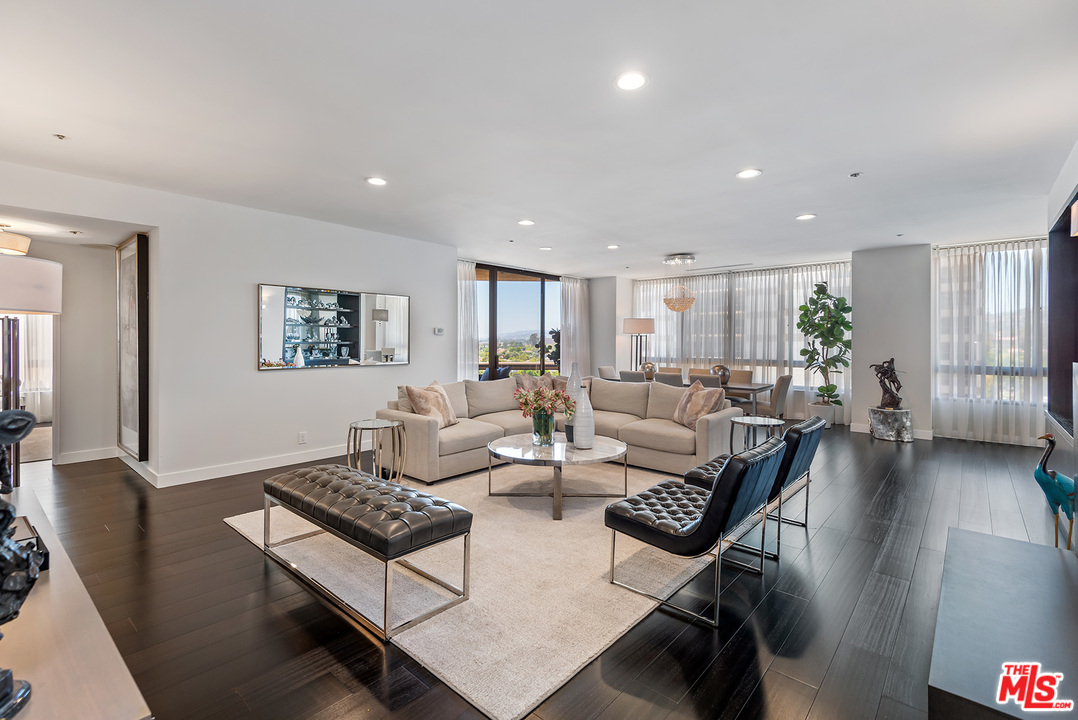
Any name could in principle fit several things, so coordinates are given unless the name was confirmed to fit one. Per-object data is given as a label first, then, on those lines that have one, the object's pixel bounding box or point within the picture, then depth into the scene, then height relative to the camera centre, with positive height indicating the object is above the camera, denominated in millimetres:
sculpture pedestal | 6598 -904
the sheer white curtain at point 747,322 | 8508 +652
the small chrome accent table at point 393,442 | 4137 -736
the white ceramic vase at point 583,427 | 4094 -572
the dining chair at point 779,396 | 6742 -530
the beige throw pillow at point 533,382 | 6043 -303
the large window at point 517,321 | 8609 +660
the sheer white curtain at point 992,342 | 6395 +198
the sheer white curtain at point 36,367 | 7114 -135
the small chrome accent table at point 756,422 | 4316 -577
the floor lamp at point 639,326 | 9156 +566
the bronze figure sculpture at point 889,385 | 6707 -379
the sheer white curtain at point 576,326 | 9991 +638
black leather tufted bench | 2262 -774
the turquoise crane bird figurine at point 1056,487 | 2967 -794
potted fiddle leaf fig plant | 7539 +311
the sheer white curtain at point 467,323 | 8133 +566
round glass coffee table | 3752 -757
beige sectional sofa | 4617 -709
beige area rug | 2020 -1232
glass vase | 4172 -592
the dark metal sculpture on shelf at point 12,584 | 1059 -488
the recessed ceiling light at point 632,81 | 2434 +1367
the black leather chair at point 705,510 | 2266 -807
